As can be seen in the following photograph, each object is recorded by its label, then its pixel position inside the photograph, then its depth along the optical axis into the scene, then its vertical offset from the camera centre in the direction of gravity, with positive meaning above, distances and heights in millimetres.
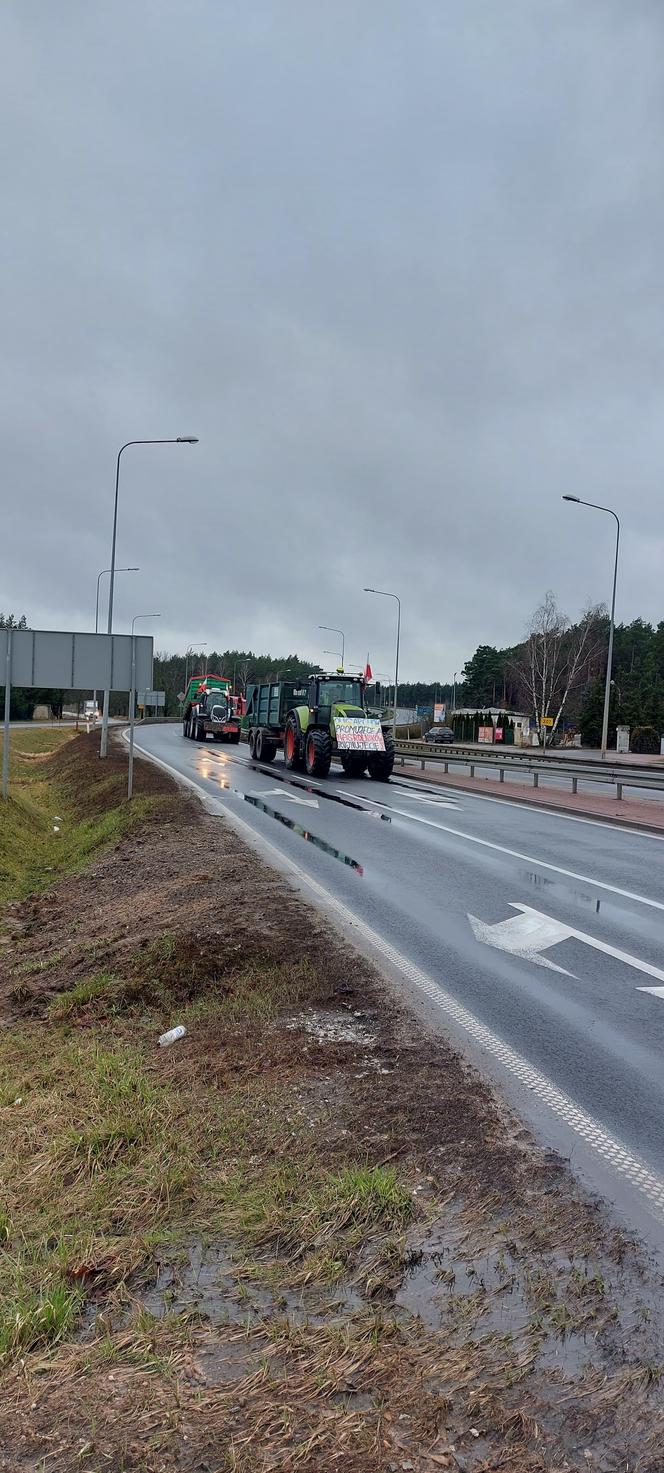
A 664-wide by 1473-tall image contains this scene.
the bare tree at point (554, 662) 76438 +5045
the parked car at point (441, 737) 74375 -1731
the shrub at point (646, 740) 66375 -1156
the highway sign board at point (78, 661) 17234 +746
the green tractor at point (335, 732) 23969 -571
